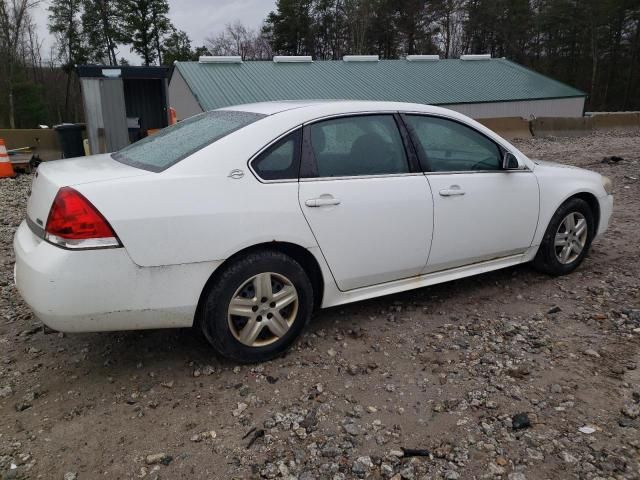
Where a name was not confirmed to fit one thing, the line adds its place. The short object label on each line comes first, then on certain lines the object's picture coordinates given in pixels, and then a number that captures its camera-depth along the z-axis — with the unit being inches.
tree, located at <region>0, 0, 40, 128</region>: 1507.1
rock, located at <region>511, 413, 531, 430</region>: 104.0
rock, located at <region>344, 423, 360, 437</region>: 102.7
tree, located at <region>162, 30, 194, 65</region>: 1830.7
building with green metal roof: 919.0
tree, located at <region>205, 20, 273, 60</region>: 2128.4
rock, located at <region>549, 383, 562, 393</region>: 115.5
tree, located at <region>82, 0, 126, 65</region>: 1777.8
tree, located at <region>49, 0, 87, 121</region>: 1776.6
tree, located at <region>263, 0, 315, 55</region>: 1932.8
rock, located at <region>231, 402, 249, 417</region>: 109.0
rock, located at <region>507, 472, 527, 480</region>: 90.3
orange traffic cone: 396.8
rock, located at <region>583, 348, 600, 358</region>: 130.6
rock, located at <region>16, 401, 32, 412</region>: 111.7
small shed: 433.1
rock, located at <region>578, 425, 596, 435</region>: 101.8
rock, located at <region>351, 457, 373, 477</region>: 92.6
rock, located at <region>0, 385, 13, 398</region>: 117.0
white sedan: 104.9
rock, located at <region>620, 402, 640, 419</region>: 107.0
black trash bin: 449.1
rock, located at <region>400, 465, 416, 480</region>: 91.0
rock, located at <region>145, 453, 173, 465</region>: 95.3
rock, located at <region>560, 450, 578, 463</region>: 94.3
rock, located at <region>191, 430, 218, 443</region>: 101.4
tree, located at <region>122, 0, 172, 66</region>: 1791.3
